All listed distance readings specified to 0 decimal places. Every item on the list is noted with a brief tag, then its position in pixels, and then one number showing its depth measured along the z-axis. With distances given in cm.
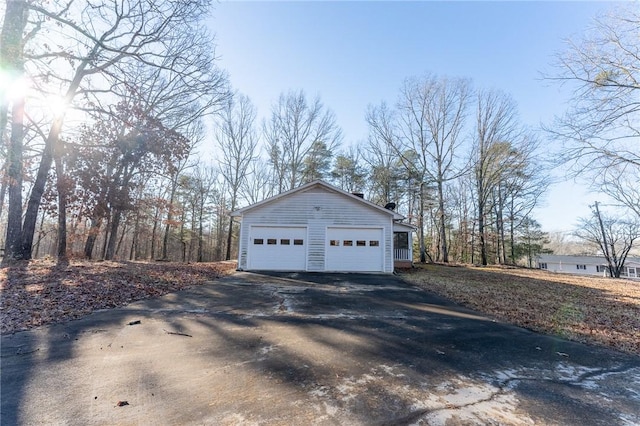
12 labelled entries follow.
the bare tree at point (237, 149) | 2514
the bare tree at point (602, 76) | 884
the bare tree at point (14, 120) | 799
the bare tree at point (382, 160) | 2347
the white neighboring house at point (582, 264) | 3994
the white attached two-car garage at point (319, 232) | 1288
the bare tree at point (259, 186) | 2641
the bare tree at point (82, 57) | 897
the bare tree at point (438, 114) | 2191
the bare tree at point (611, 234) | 2616
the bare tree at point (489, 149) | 2145
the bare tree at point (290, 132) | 2522
